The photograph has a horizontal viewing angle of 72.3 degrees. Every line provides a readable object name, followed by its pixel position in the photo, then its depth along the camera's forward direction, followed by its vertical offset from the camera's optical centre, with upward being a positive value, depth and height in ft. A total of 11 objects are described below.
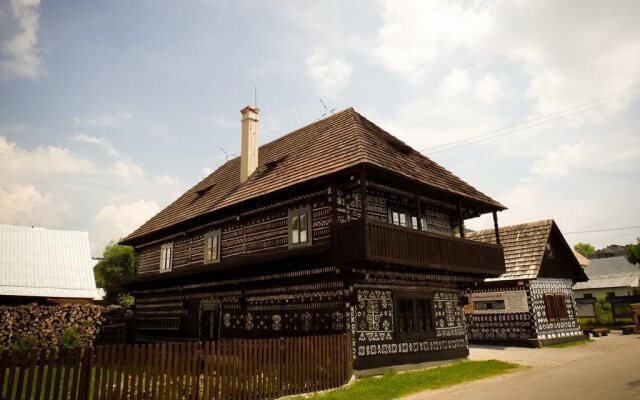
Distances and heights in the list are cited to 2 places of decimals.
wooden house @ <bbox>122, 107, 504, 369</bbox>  42.86 +6.85
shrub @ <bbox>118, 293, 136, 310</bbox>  129.04 +6.76
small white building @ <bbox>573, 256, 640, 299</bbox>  138.72 +8.76
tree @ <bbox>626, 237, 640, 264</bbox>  123.13 +14.80
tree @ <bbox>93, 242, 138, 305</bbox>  144.56 +18.60
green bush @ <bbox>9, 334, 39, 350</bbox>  57.31 -1.87
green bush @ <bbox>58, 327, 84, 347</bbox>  60.90 -1.83
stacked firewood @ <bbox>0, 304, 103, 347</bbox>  60.49 +0.69
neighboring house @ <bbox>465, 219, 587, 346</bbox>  71.60 +2.44
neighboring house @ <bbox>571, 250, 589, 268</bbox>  125.44 +13.96
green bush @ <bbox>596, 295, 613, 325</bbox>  119.75 -1.12
